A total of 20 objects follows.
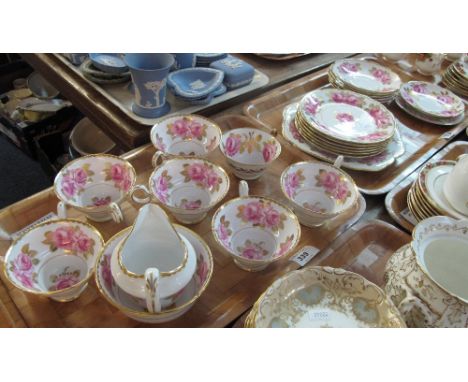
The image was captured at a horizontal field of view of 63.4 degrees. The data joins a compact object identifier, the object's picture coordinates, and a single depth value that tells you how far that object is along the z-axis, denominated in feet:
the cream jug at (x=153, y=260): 2.03
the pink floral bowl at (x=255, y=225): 2.65
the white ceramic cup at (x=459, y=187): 2.76
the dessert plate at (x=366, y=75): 4.31
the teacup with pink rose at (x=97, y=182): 2.75
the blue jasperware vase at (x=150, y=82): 3.38
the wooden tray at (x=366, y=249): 2.68
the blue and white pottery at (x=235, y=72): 4.05
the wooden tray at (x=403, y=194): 2.98
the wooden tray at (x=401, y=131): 3.37
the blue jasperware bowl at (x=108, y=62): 3.89
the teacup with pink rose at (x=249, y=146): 3.28
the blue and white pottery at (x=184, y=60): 4.09
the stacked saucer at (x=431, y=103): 4.06
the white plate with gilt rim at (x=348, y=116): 3.54
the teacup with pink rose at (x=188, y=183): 2.89
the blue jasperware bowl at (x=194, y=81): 3.77
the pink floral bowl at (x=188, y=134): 3.36
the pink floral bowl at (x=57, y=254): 2.28
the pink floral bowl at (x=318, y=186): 2.96
